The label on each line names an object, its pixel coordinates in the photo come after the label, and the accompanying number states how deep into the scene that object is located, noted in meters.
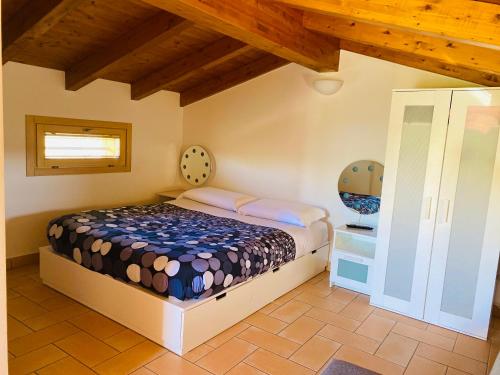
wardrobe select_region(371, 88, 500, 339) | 2.72
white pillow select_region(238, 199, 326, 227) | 3.62
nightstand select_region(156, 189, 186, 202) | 4.66
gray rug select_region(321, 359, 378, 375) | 1.73
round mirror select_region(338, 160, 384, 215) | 3.66
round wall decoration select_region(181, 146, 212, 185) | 4.91
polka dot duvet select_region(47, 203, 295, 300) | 2.39
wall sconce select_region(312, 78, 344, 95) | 3.64
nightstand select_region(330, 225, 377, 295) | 3.41
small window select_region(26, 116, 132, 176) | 3.65
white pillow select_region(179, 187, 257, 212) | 4.05
